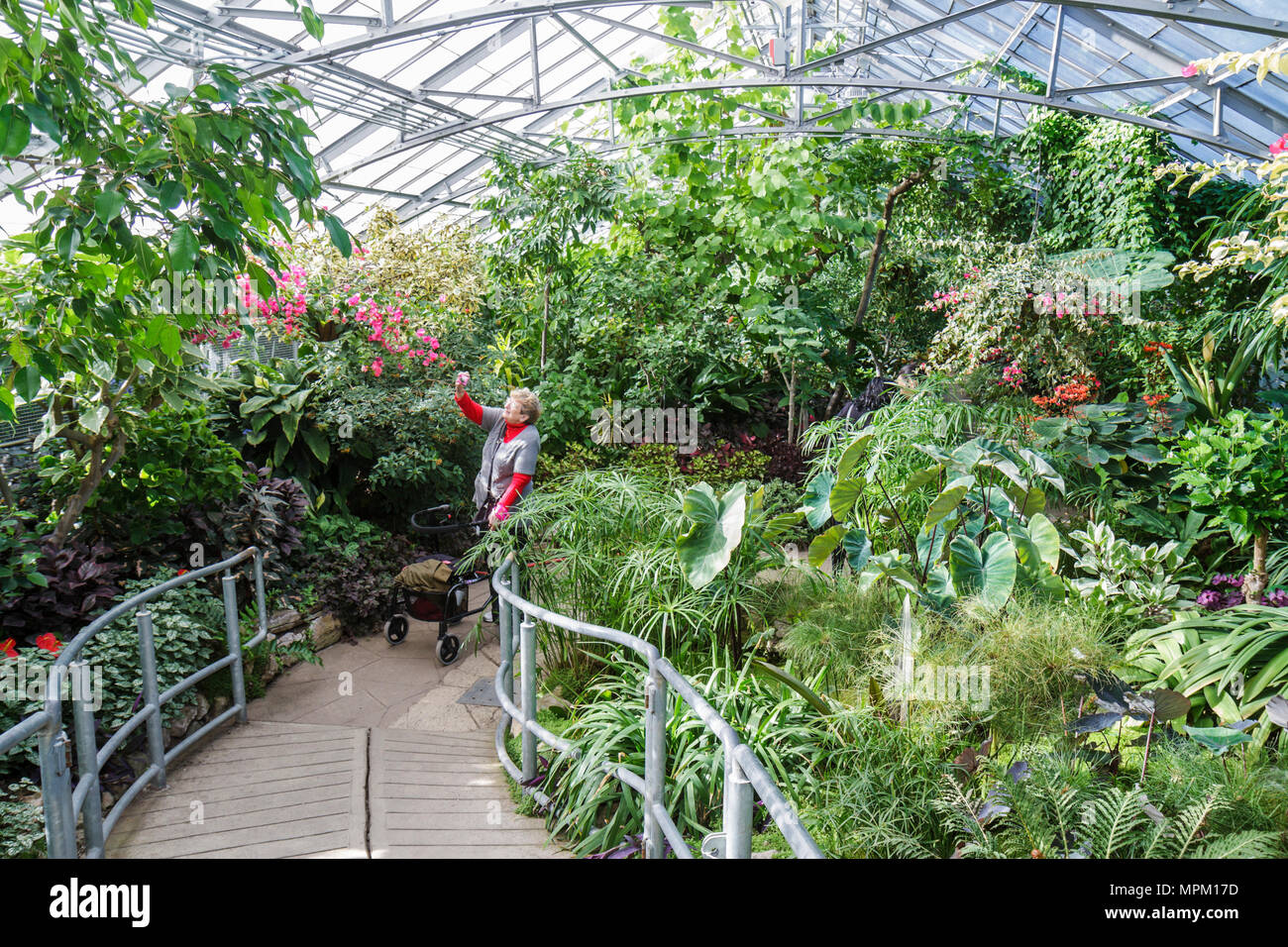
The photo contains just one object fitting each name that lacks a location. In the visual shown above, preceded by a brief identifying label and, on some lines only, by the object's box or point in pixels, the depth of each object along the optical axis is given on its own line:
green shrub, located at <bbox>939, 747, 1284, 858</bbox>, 2.06
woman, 4.48
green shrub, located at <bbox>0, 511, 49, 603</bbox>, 3.30
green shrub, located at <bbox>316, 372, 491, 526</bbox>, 5.43
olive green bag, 4.49
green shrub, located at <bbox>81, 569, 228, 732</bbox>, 3.06
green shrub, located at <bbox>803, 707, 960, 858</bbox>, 2.32
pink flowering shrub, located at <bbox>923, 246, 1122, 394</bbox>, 5.92
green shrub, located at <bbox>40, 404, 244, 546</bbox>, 4.10
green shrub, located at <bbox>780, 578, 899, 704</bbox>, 3.28
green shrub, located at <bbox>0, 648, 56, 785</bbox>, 2.78
